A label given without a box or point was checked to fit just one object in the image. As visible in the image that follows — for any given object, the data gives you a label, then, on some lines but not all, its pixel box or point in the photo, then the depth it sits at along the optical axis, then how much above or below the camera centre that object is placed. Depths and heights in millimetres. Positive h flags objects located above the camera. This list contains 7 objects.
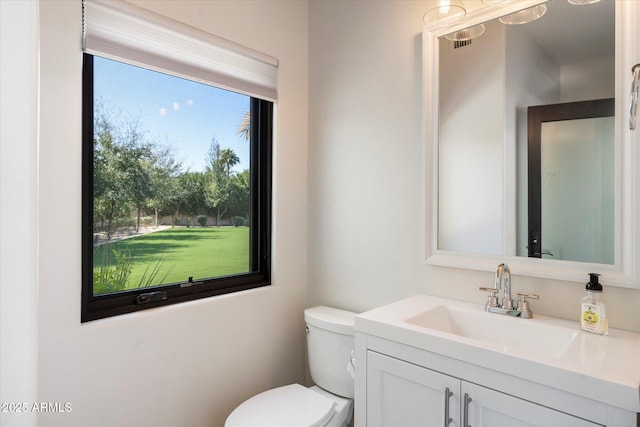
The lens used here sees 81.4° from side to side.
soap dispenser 1080 -285
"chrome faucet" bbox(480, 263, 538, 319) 1241 -296
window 1378 +118
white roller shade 1273 +652
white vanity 832 -408
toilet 1375 -754
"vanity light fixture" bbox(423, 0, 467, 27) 1366 +770
